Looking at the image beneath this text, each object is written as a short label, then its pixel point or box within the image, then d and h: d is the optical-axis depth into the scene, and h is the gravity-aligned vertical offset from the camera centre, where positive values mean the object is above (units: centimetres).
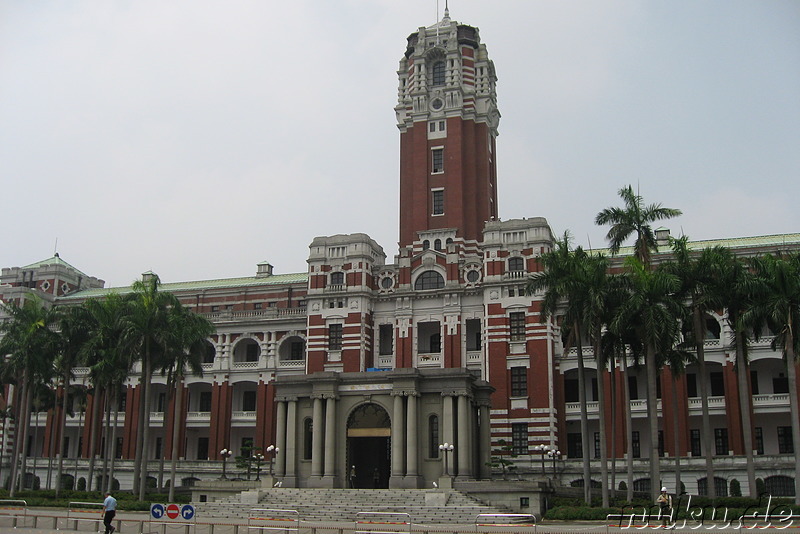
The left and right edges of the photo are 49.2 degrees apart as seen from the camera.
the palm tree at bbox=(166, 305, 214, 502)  6153 +778
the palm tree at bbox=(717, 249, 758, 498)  4903 +852
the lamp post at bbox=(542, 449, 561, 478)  5912 +7
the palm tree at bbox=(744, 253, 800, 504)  4809 +811
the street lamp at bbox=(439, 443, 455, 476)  5269 +45
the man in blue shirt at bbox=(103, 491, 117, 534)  3588 -234
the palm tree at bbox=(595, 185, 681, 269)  5472 +1438
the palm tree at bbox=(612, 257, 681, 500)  4903 +775
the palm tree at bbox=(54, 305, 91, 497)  6650 +869
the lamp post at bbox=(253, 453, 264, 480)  6150 -28
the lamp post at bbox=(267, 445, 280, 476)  5797 +14
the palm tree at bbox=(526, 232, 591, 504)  5216 +987
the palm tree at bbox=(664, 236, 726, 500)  5047 +973
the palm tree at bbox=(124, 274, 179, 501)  6109 +854
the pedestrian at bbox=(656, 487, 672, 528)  4164 -233
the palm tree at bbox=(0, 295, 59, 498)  6638 +803
